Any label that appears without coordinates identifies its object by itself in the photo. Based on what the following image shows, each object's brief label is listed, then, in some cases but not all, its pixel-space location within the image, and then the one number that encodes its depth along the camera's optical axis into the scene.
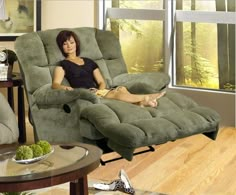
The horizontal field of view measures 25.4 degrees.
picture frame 5.20
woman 4.12
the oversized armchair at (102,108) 3.53
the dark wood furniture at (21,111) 4.49
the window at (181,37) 5.08
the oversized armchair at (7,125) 3.62
